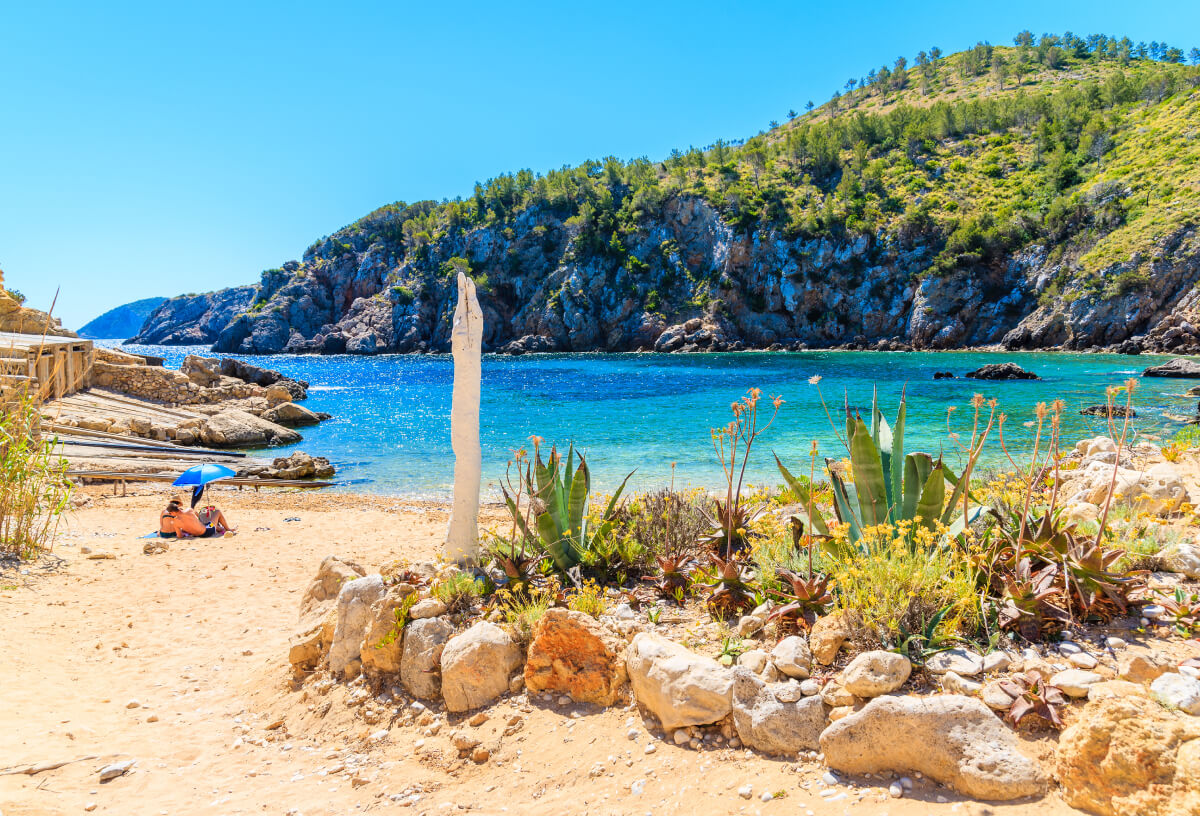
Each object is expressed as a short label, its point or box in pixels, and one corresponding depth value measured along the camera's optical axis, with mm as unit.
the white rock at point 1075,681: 2879
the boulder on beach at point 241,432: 21047
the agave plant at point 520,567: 4927
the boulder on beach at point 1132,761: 2291
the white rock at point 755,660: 3514
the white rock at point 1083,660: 3070
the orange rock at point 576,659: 3902
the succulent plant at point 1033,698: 2799
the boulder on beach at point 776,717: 3137
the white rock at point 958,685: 3012
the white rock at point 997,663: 3160
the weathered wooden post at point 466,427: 5156
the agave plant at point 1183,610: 3297
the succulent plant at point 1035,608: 3383
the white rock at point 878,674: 3088
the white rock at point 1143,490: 5484
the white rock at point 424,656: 4309
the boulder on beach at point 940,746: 2625
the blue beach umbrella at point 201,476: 11117
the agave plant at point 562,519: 5230
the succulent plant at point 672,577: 4817
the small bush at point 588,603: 4426
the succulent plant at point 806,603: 3887
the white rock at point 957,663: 3141
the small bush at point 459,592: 4766
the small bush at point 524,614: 4301
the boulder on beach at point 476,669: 4082
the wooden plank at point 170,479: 14680
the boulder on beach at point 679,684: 3344
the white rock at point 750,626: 3977
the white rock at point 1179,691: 2604
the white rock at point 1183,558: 3916
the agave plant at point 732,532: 5129
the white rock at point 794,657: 3385
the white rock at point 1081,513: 4858
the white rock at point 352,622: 4801
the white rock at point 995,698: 2912
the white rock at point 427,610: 4574
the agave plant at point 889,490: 4324
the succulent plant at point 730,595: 4332
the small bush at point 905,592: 3426
